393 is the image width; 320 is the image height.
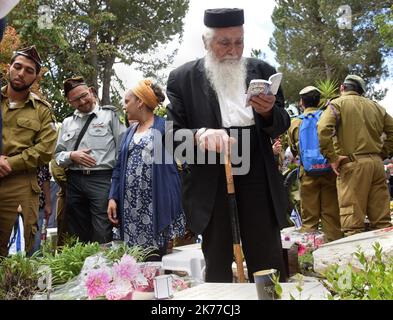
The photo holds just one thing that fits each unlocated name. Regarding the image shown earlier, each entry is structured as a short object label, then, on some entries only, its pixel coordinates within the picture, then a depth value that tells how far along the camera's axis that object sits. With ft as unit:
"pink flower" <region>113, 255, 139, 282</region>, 8.09
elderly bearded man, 8.29
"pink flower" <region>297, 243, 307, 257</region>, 16.11
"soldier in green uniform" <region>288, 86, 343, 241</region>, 20.90
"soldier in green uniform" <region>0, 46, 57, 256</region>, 12.58
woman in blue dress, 13.00
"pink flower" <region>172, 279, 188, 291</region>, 8.66
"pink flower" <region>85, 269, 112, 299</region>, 7.79
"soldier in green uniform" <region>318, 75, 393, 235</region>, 17.21
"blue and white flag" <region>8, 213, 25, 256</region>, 11.62
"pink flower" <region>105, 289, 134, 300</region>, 7.50
